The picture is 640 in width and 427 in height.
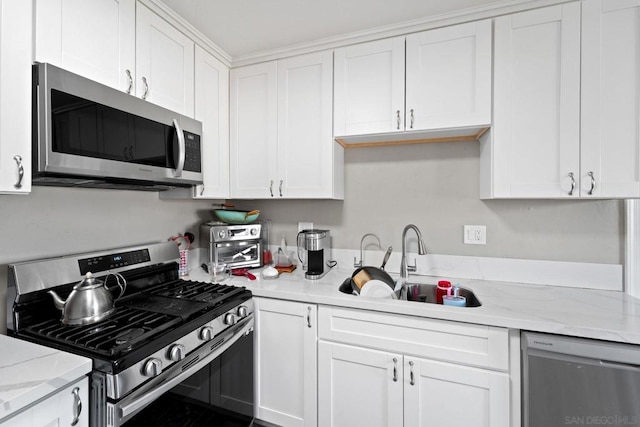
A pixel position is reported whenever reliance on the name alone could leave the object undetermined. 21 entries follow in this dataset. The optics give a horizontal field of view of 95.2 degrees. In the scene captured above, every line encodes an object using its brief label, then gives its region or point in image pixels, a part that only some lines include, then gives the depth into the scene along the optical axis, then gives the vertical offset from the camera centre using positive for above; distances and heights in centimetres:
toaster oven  201 -23
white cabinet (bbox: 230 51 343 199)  192 +55
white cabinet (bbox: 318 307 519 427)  128 -77
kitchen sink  178 -50
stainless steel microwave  105 +32
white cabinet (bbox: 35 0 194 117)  112 +75
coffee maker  188 -27
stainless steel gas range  98 -48
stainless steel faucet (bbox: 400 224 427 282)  179 -25
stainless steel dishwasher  108 -65
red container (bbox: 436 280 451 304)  165 -44
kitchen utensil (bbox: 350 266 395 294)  166 -38
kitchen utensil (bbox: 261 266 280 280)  186 -40
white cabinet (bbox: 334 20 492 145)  160 +74
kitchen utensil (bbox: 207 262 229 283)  187 -41
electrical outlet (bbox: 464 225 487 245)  185 -15
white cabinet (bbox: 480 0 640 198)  138 +55
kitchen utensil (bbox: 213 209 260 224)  212 -4
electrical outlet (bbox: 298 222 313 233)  228 -12
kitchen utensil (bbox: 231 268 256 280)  188 -41
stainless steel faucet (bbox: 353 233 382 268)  209 -32
